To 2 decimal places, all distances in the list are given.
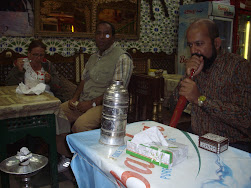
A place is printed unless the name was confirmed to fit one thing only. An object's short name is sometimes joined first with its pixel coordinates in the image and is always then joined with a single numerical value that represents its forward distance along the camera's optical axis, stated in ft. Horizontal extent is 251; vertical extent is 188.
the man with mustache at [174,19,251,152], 4.89
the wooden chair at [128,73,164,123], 8.71
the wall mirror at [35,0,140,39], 12.16
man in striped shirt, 8.92
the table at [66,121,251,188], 2.82
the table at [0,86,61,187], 5.89
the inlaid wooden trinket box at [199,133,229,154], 3.52
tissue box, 3.08
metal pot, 3.70
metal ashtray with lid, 5.88
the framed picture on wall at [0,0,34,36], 11.19
